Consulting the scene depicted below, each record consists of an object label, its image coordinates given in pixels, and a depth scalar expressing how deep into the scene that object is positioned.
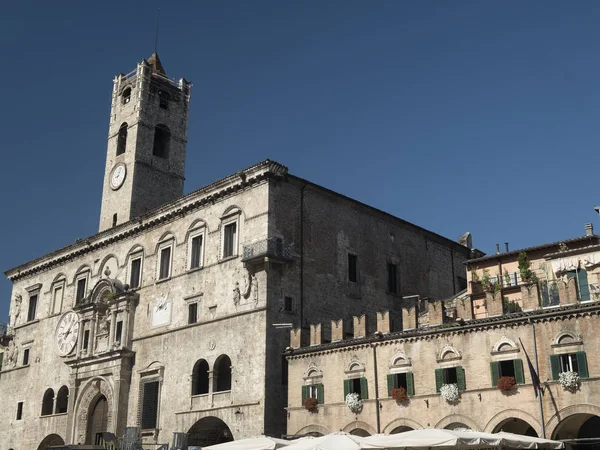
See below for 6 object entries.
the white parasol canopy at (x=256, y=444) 22.30
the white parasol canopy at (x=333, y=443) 20.28
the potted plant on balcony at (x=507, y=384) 24.09
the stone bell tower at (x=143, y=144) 45.00
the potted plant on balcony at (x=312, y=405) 29.03
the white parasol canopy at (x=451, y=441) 19.08
